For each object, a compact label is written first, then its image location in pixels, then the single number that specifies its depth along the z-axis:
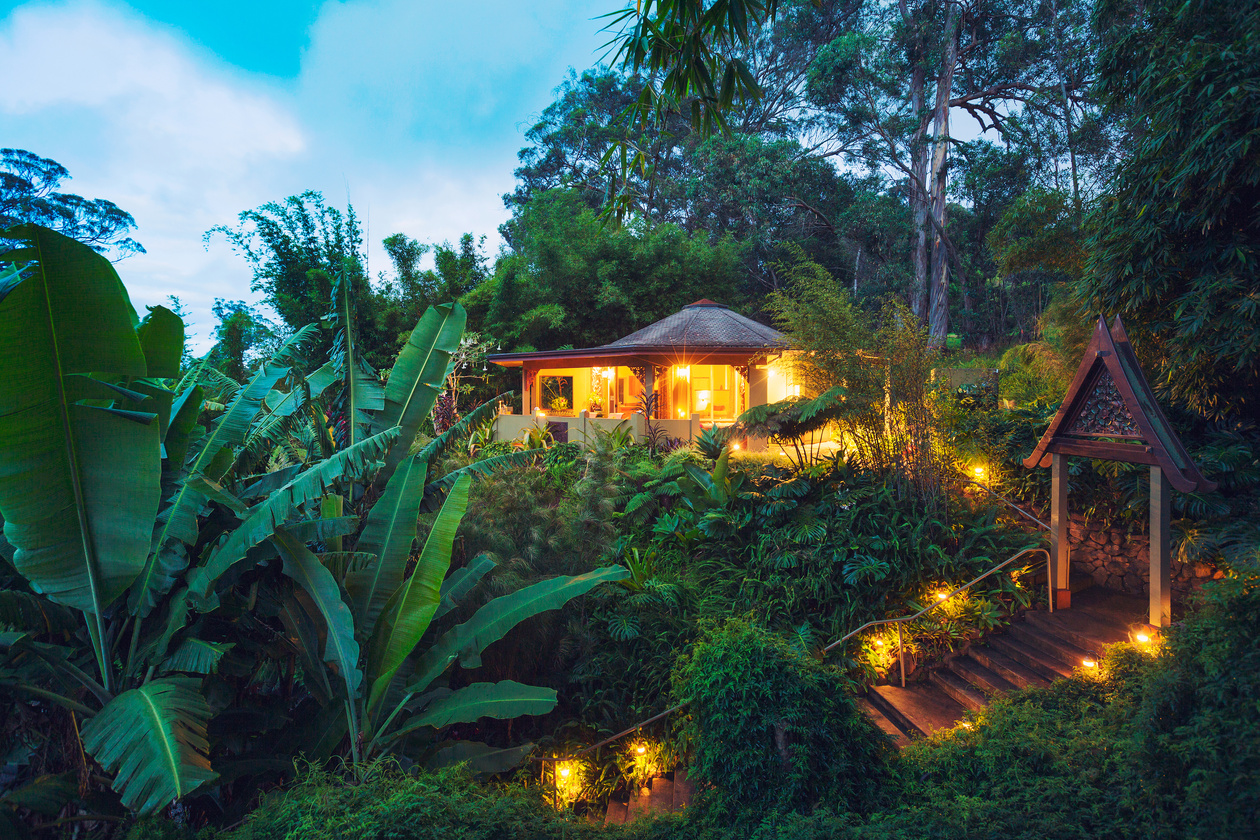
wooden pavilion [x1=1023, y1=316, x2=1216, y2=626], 4.62
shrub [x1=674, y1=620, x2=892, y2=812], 2.79
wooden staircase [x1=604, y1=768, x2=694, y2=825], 4.82
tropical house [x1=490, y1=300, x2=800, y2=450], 13.08
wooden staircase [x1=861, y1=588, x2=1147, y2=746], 5.10
